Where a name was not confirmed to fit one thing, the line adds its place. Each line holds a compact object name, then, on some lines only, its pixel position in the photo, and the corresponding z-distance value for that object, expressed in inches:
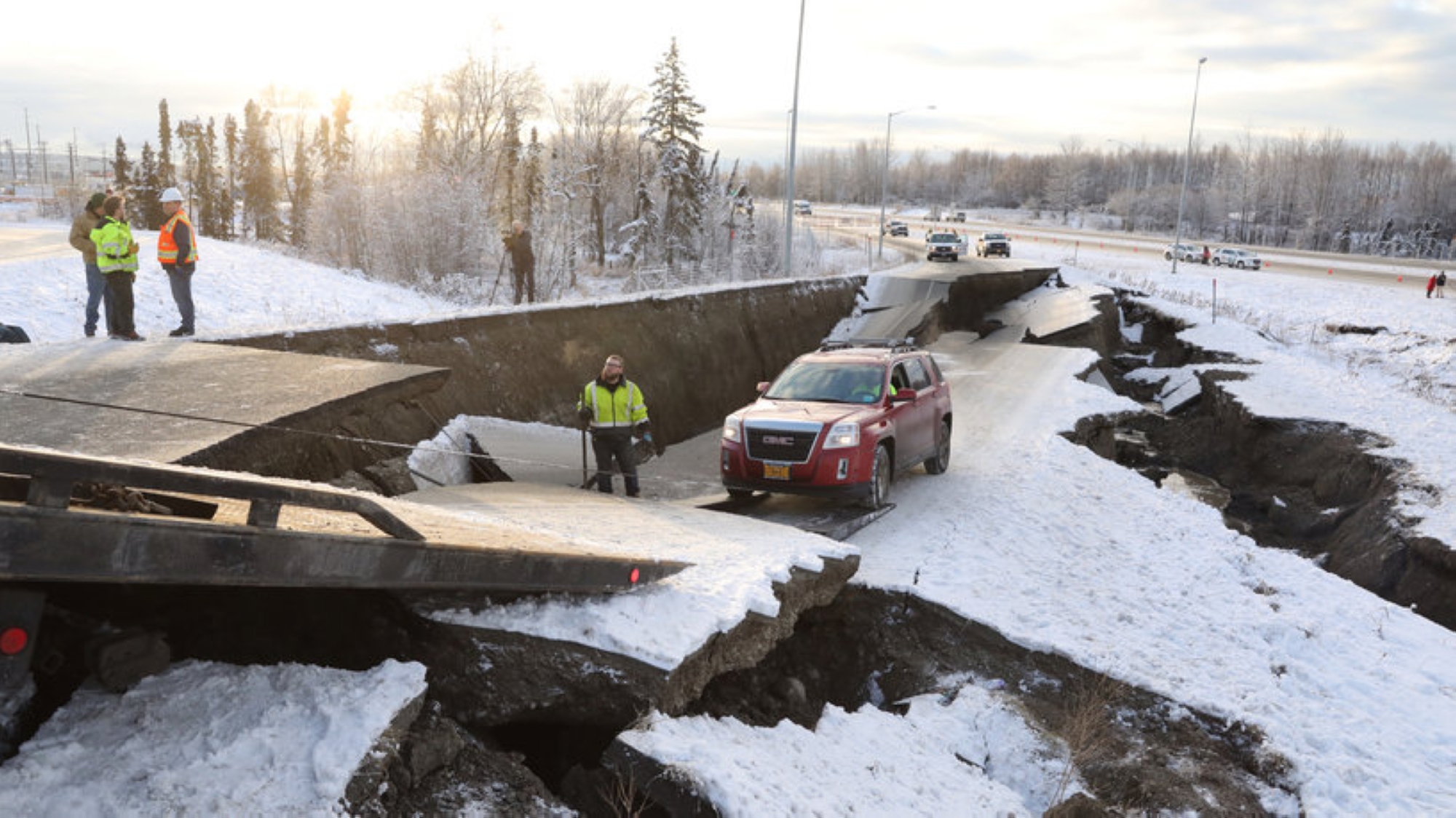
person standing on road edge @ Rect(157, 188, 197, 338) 455.8
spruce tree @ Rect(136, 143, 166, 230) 2974.9
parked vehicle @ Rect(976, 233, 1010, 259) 2283.5
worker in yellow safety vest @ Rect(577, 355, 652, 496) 430.6
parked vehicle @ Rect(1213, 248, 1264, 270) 2440.9
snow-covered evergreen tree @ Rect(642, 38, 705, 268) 2342.5
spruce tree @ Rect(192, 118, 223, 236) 3297.2
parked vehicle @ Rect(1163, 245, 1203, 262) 2704.2
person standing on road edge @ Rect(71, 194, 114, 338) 455.8
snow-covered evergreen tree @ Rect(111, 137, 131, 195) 3063.5
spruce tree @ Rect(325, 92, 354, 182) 2583.4
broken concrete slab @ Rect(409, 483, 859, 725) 216.8
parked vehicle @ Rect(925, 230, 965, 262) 2001.7
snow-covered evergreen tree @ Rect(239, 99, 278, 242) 3511.3
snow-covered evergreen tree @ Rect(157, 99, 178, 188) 3149.6
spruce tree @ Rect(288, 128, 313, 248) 3240.7
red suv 430.3
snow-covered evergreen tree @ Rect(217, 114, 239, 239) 3329.2
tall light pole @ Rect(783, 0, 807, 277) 1282.0
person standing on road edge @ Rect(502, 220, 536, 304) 799.1
